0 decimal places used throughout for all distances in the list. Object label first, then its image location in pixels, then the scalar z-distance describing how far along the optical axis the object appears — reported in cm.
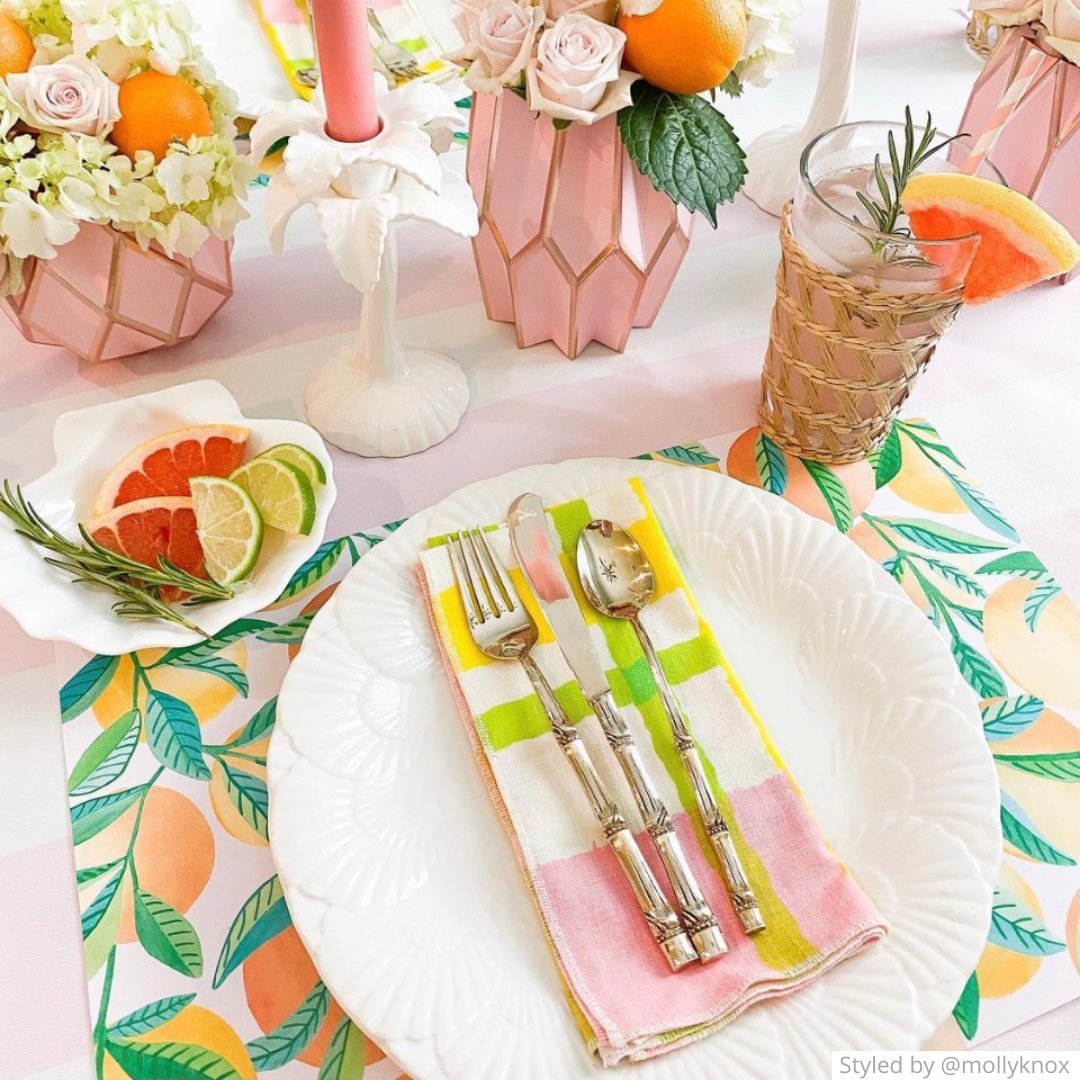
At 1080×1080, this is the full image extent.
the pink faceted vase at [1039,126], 80
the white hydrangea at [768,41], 70
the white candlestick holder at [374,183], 60
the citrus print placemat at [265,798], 54
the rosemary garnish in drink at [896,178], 63
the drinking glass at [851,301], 63
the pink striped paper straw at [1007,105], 64
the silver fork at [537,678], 52
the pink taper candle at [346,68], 59
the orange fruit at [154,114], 71
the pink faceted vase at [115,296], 74
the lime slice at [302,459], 67
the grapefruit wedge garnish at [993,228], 58
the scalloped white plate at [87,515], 62
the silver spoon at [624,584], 58
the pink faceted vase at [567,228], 75
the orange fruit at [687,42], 65
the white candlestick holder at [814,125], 89
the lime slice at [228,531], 65
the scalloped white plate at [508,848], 49
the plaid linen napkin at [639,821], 50
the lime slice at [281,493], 66
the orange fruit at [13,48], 70
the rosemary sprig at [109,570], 63
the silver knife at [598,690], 52
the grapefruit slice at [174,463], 68
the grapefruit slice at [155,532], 65
